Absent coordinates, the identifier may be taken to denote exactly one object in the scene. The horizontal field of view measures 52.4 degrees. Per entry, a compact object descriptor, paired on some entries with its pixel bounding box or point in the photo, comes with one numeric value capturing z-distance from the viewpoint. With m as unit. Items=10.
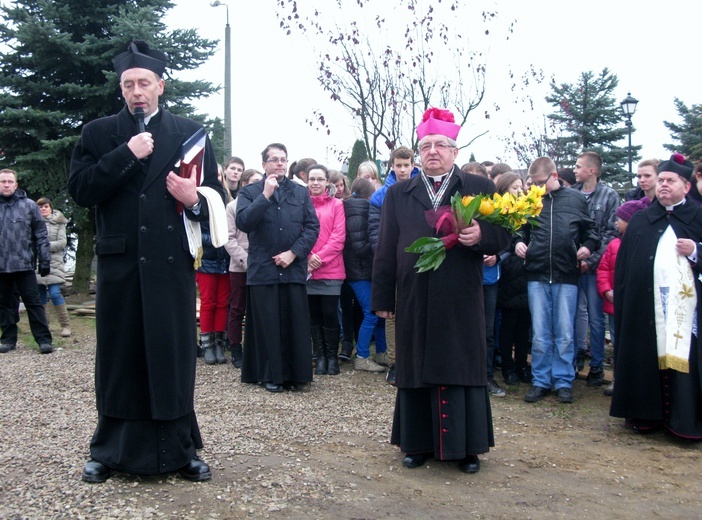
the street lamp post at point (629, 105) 21.77
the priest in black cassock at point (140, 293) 4.32
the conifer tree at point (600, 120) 28.42
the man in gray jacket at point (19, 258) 9.19
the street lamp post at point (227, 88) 15.73
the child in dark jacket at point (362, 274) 8.36
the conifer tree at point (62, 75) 13.82
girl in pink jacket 8.18
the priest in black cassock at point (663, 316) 6.01
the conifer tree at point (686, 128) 28.27
